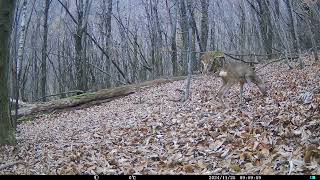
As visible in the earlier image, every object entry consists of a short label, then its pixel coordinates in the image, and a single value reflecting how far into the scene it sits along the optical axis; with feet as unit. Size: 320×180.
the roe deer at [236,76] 35.14
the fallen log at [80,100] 52.60
